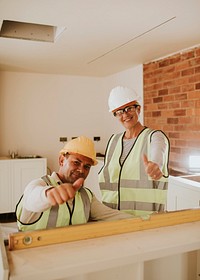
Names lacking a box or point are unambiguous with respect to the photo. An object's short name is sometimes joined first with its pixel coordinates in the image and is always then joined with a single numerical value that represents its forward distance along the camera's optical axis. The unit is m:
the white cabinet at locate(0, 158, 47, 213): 3.39
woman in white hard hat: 1.48
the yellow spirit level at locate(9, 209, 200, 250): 0.76
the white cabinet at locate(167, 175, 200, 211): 1.97
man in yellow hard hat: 0.97
